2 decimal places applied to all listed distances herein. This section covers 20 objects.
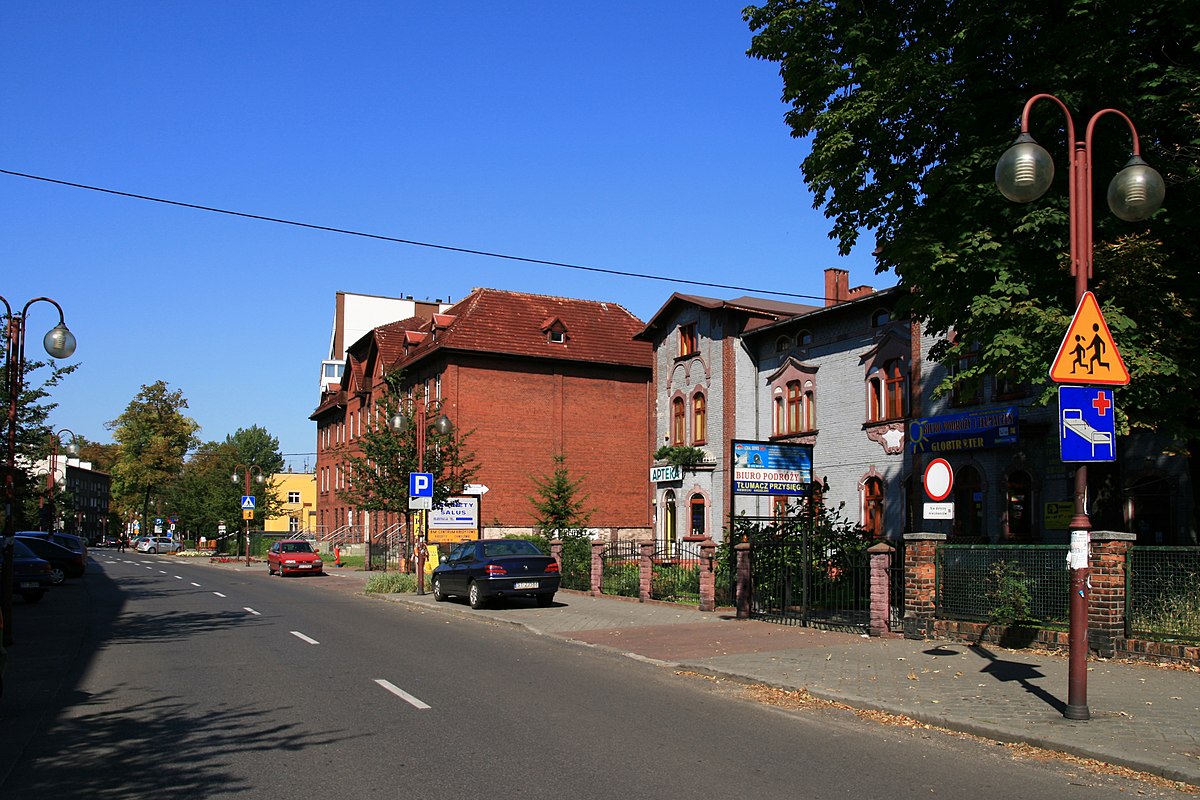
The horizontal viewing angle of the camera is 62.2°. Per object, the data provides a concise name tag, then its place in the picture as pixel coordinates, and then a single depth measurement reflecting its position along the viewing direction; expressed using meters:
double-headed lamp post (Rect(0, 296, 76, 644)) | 18.11
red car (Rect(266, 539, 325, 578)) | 40.59
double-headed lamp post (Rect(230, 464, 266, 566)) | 58.11
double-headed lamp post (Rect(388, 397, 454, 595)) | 26.69
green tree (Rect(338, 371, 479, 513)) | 30.77
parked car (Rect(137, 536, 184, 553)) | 85.69
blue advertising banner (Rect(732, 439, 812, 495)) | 20.22
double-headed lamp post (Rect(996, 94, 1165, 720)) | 8.69
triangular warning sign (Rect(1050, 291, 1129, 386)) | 8.98
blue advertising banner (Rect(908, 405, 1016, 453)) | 25.47
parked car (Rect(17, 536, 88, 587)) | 30.95
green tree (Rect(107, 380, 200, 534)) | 85.19
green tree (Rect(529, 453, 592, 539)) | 31.49
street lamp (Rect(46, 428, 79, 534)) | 34.16
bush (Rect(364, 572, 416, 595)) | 27.98
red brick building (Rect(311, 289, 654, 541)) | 45.03
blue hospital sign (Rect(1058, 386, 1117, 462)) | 8.90
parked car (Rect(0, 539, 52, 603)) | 23.42
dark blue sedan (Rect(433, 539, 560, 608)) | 21.56
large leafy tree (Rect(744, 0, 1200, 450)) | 14.80
